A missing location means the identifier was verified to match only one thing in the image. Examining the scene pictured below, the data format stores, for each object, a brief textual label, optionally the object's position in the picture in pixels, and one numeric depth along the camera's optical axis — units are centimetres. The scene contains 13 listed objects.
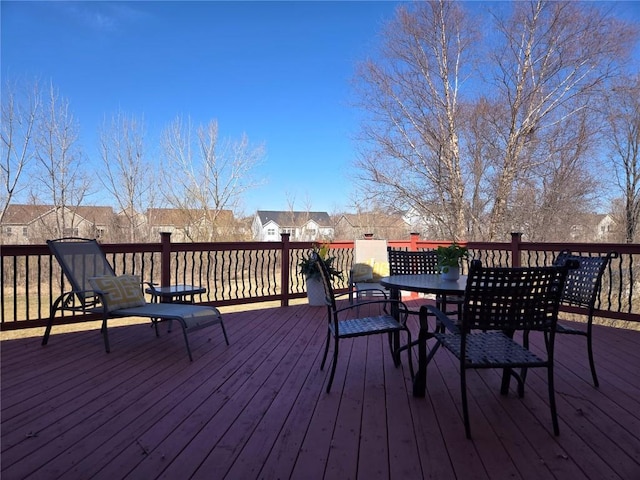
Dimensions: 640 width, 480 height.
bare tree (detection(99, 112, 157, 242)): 1273
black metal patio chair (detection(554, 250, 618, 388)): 250
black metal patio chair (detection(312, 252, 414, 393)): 250
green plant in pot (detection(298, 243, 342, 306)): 539
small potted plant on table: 283
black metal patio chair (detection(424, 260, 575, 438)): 190
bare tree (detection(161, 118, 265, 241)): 1356
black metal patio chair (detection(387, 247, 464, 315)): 393
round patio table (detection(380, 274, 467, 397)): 234
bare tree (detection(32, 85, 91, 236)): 1069
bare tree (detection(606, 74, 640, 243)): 1043
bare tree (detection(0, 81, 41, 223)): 938
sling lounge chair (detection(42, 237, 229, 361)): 327
